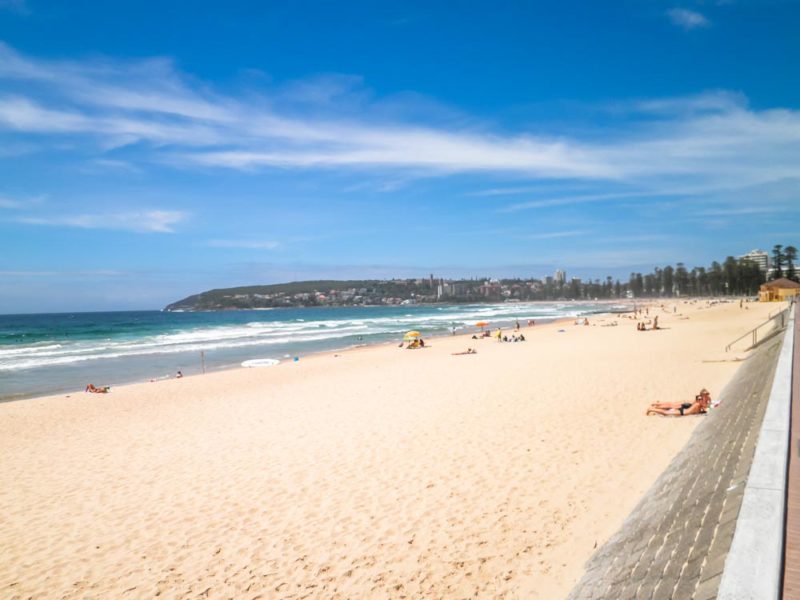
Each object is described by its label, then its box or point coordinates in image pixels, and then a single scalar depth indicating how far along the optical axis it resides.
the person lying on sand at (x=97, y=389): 18.94
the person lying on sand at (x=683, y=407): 10.11
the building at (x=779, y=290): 57.84
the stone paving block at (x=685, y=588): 2.98
